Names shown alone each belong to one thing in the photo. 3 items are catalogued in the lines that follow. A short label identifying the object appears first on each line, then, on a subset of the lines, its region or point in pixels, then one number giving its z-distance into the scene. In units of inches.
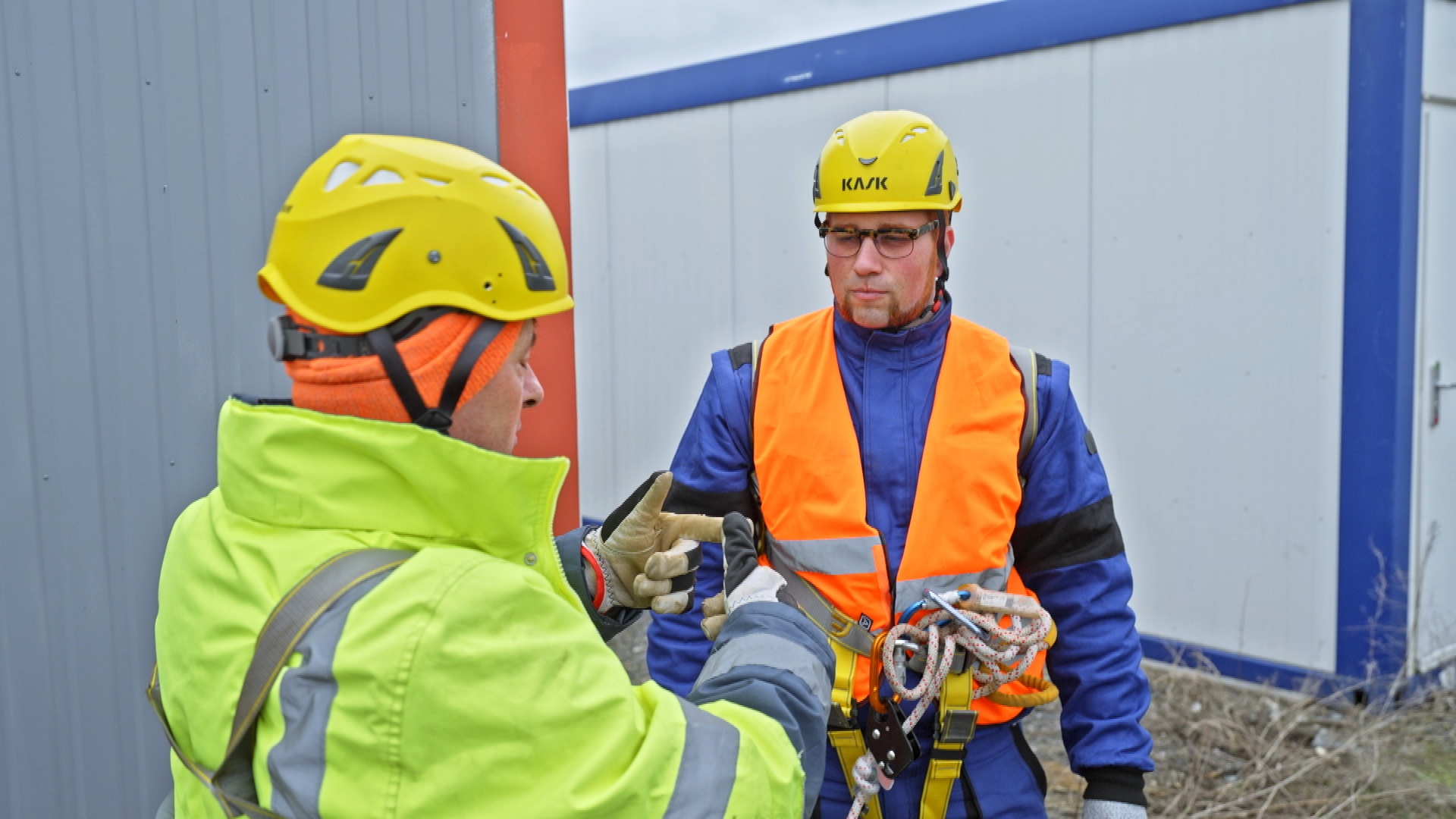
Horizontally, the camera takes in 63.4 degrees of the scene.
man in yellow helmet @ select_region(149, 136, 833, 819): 49.2
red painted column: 138.7
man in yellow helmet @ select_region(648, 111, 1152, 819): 95.4
